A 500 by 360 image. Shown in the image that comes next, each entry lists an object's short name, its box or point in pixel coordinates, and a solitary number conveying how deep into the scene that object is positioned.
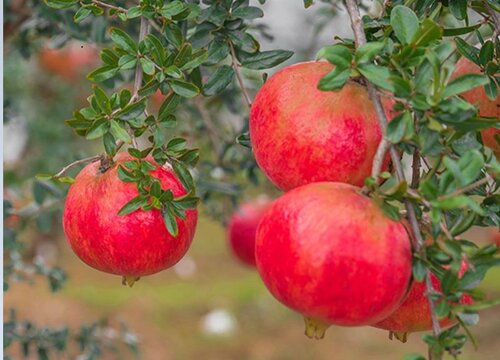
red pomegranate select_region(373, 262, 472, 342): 1.20
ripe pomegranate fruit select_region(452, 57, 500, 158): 1.35
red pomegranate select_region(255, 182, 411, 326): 1.13
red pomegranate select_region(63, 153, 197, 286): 1.24
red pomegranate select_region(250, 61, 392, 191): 1.20
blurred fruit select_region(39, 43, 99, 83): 4.00
